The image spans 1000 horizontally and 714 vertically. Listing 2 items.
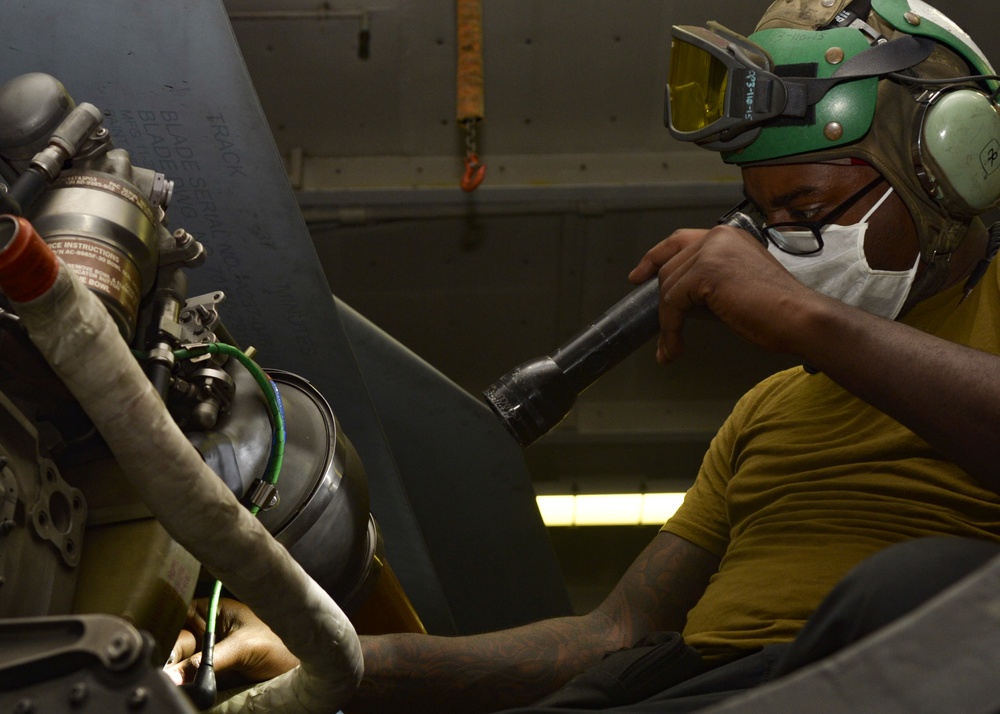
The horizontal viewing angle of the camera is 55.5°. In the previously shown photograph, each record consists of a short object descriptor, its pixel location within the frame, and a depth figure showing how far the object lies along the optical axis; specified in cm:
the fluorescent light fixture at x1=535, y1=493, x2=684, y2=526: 361
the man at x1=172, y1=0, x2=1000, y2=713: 104
